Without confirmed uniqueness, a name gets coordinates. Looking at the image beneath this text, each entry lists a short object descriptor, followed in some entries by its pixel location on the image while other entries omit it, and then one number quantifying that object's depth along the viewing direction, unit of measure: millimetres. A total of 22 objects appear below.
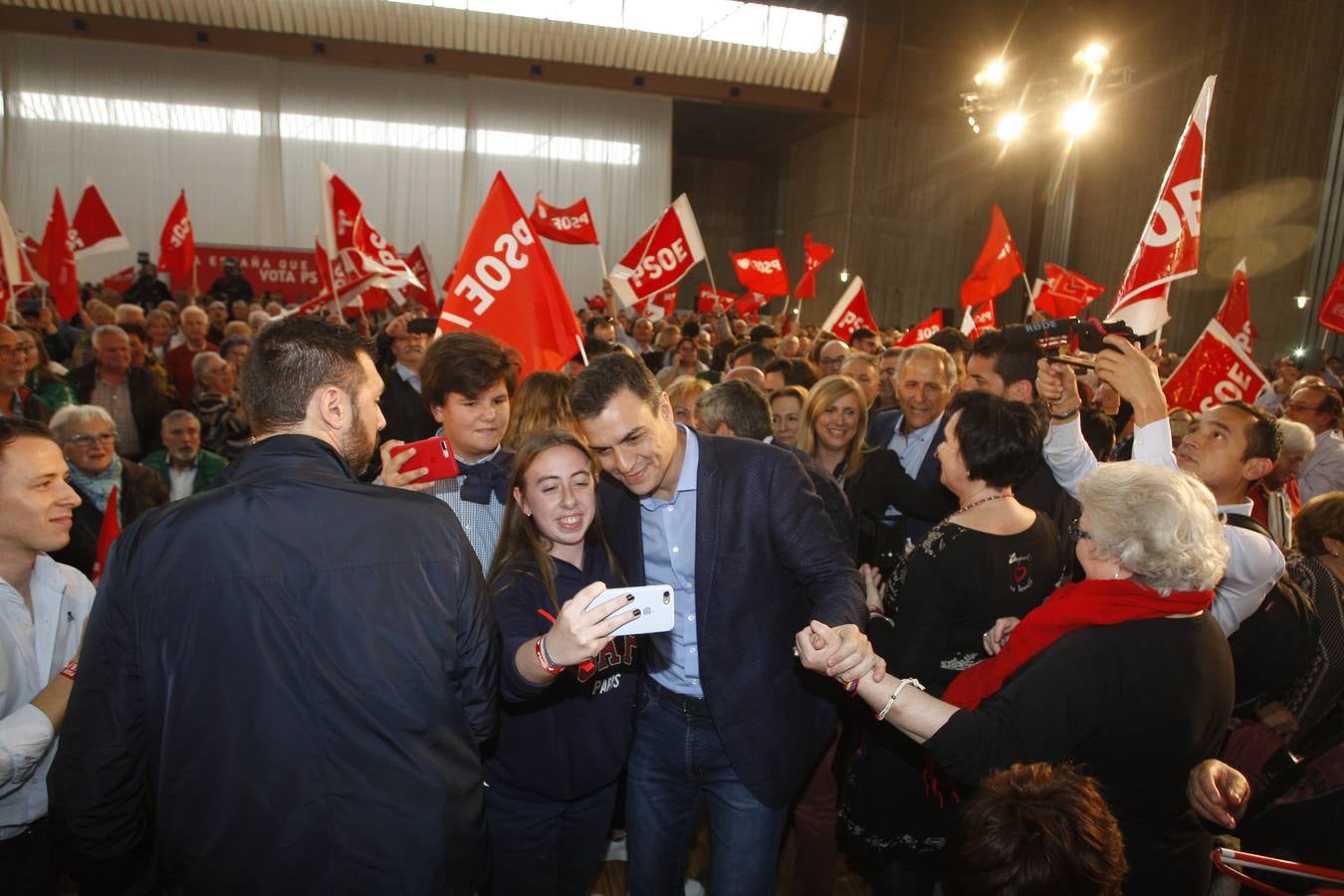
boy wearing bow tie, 2744
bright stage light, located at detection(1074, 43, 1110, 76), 12336
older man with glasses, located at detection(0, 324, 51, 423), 4539
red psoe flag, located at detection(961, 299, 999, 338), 9070
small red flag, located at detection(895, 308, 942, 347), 7758
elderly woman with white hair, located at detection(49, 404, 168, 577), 3478
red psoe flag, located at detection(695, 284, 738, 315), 14062
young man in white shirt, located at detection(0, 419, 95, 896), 1845
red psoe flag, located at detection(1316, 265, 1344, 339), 6149
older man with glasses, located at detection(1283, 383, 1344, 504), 5078
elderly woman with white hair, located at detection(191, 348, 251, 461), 5223
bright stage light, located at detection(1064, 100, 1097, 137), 13789
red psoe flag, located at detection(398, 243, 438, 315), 13320
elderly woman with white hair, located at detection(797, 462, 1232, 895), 1721
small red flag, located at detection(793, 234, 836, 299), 11602
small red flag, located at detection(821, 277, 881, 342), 9242
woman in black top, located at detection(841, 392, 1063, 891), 2330
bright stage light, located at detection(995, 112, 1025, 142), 13353
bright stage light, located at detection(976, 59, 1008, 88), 13961
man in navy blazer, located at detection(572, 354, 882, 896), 2199
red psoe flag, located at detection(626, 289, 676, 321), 10003
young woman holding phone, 2139
